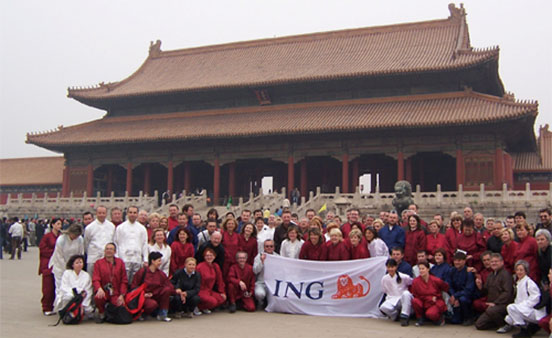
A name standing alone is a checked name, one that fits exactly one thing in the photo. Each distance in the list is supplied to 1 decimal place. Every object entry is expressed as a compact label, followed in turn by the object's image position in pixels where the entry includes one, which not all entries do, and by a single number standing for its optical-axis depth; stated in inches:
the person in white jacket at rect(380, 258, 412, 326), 356.2
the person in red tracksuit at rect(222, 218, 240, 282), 399.9
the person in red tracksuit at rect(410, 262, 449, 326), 341.4
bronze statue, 645.3
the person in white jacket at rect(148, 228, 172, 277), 371.6
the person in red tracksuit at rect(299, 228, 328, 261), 393.9
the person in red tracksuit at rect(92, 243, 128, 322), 342.0
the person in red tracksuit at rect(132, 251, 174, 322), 351.9
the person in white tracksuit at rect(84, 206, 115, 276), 370.0
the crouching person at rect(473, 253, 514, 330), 328.8
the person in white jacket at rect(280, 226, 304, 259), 405.1
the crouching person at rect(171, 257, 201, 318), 363.3
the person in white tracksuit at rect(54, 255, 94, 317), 341.1
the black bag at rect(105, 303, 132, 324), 338.0
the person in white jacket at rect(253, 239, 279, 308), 398.0
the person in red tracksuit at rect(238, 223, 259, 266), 409.6
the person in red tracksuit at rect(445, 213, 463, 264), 384.5
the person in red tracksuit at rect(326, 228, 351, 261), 391.9
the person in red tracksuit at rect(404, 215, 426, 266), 388.8
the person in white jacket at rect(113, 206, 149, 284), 367.2
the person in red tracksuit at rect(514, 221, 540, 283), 339.6
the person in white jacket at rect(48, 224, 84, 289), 366.9
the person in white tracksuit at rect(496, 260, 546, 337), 313.6
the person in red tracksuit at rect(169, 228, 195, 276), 381.4
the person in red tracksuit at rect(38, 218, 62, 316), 372.8
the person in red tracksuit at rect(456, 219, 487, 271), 370.9
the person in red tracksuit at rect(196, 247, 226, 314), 374.3
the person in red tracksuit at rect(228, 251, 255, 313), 389.1
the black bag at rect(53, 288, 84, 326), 334.7
